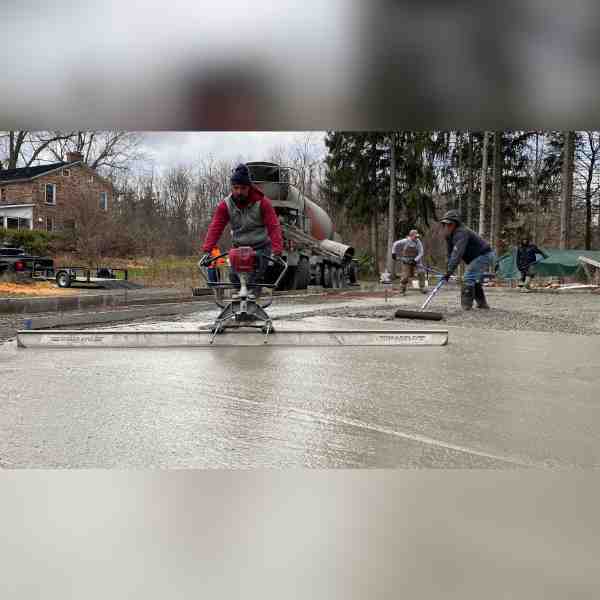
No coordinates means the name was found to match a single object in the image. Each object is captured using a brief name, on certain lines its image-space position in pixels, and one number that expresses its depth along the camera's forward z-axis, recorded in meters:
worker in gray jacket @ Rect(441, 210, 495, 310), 7.46
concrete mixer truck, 12.23
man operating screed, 5.23
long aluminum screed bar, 4.49
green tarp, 14.62
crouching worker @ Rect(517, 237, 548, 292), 14.48
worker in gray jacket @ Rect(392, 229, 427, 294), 10.73
